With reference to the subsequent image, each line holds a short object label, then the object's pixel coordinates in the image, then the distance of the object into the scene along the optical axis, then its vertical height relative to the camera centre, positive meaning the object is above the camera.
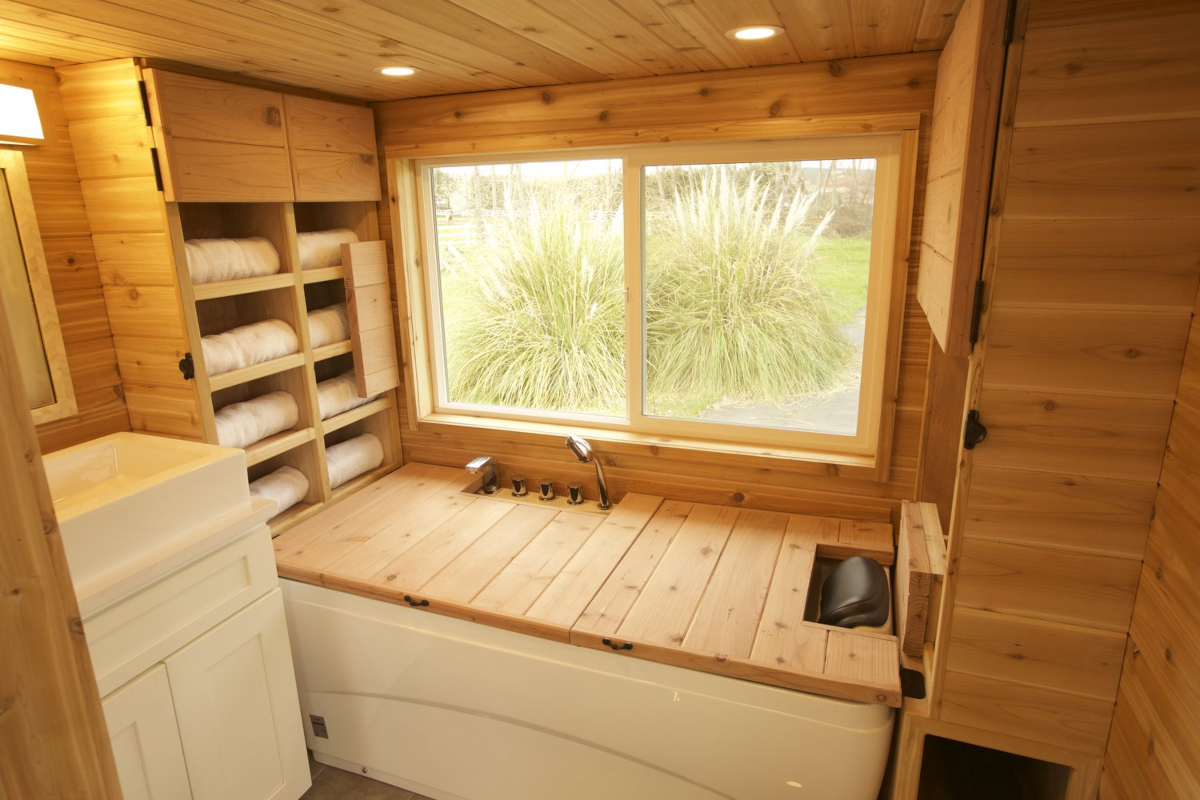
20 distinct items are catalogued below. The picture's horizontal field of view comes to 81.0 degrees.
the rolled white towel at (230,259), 2.00 -0.08
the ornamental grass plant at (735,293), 2.25 -0.23
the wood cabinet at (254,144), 1.83 +0.25
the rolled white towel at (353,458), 2.59 -0.85
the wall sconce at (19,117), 1.68 +0.28
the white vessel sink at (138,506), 1.49 -0.63
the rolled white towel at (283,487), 2.33 -0.84
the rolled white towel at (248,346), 2.06 -0.34
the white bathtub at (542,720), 1.60 -1.23
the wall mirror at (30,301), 1.75 -0.16
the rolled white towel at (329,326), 2.45 -0.33
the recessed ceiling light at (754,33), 1.63 +0.43
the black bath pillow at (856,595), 1.79 -0.96
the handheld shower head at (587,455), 2.44 -0.78
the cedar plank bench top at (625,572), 1.66 -0.97
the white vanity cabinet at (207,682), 1.57 -1.08
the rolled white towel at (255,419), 2.14 -0.58
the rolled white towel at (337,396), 2.53 -0.59
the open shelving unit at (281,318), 2.15 -0.29
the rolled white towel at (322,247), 2.41 -0.06
